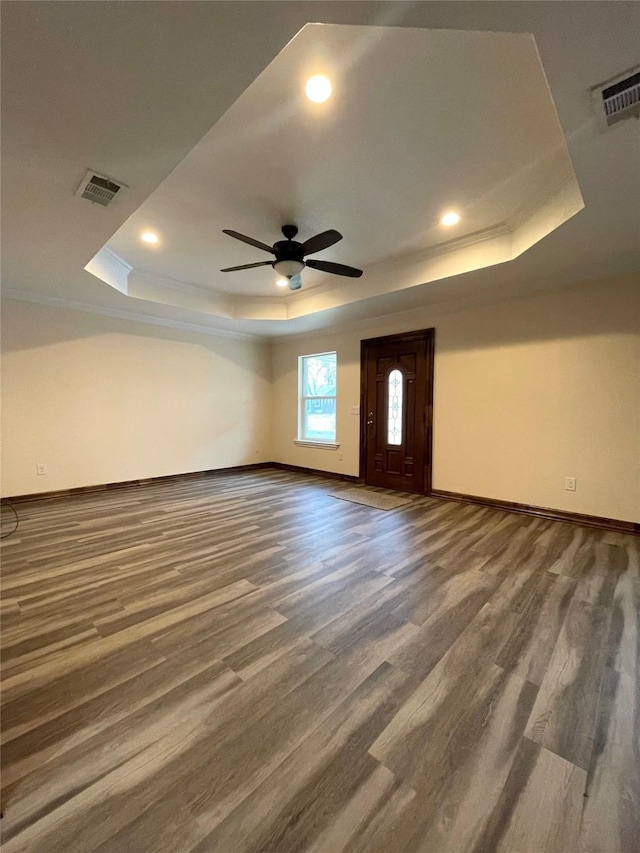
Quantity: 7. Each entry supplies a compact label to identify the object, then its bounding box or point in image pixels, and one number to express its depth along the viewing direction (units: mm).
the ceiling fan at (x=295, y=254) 2698
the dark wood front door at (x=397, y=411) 4656
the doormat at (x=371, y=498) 4207
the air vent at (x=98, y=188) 2021
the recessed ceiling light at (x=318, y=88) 1664
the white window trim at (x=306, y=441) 5793
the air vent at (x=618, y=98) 1384
